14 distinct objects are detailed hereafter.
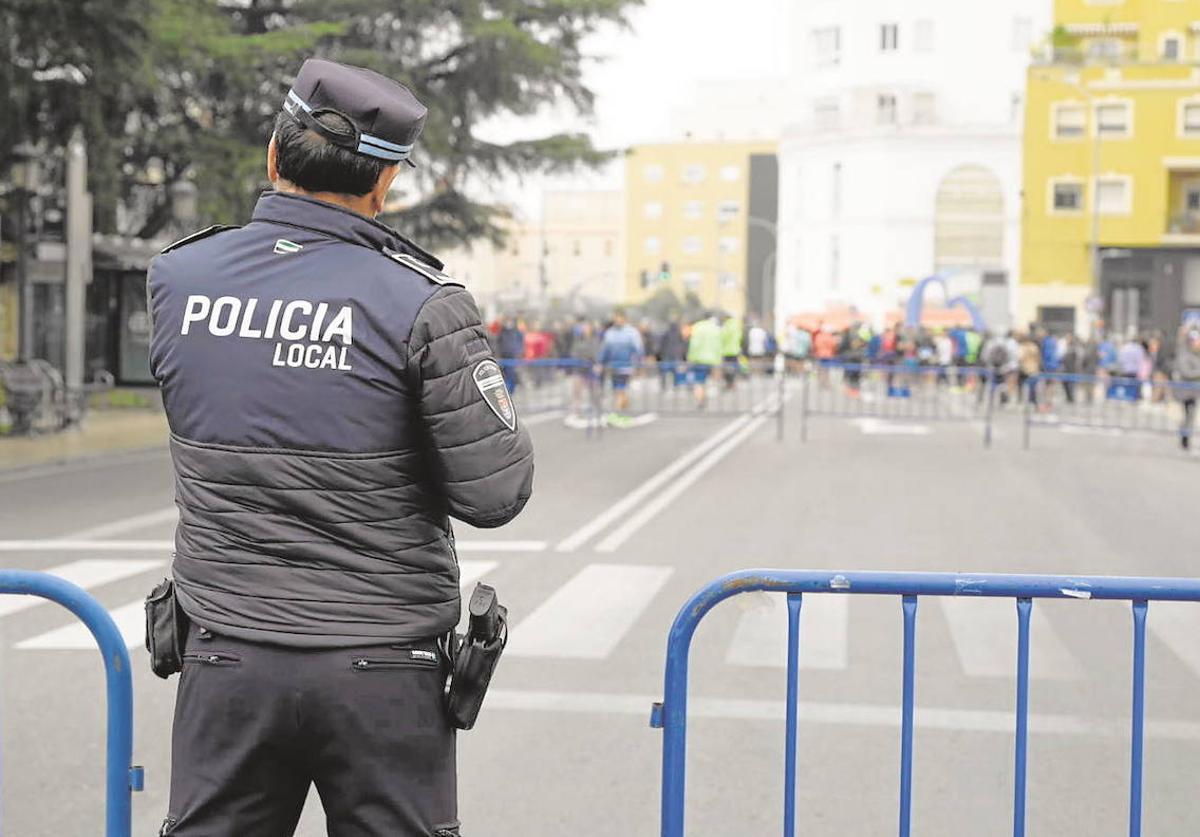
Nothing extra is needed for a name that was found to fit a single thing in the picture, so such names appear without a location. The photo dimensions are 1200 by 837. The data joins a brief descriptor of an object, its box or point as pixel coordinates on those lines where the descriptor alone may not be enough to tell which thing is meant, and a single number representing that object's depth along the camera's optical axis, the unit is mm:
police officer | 2795
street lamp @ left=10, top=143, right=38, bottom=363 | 22875
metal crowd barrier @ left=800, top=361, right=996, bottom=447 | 29023
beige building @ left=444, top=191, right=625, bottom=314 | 157500
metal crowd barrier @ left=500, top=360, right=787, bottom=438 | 27797
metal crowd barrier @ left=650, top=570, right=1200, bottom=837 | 3941
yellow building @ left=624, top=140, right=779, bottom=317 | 137625
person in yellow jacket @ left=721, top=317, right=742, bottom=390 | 32844
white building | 86375
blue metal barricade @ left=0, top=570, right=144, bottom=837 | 3709
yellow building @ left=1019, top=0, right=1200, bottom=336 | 63812
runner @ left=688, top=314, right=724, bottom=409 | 30219
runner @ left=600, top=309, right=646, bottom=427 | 27859
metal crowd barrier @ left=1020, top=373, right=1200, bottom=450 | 24734
